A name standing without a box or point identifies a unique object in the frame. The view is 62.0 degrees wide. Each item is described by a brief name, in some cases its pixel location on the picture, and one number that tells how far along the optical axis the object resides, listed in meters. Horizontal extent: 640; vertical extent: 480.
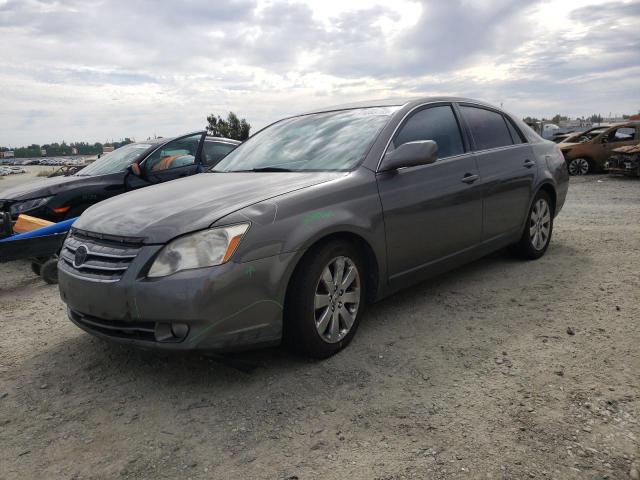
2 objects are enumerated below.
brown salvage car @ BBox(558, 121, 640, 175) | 16.36
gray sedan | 2.81
